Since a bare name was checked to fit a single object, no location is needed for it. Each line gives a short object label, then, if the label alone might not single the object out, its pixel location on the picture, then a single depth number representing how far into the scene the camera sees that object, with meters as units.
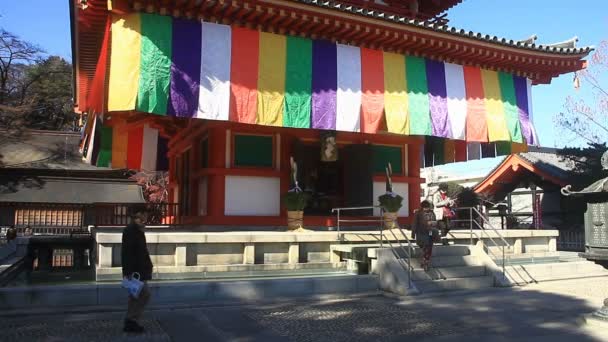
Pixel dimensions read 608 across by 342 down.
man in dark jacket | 6.77
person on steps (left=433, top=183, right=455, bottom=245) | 13.93
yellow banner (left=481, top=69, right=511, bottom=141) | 15.38
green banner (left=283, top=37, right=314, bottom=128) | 12.68
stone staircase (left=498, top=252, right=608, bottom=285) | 12.14
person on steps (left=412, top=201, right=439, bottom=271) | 10.82
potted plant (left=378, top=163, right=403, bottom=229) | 14.18
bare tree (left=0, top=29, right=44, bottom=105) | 38.53
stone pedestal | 7.37
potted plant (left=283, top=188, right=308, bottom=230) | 13.22
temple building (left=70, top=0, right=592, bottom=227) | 11.54
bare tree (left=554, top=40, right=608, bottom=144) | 15.74
